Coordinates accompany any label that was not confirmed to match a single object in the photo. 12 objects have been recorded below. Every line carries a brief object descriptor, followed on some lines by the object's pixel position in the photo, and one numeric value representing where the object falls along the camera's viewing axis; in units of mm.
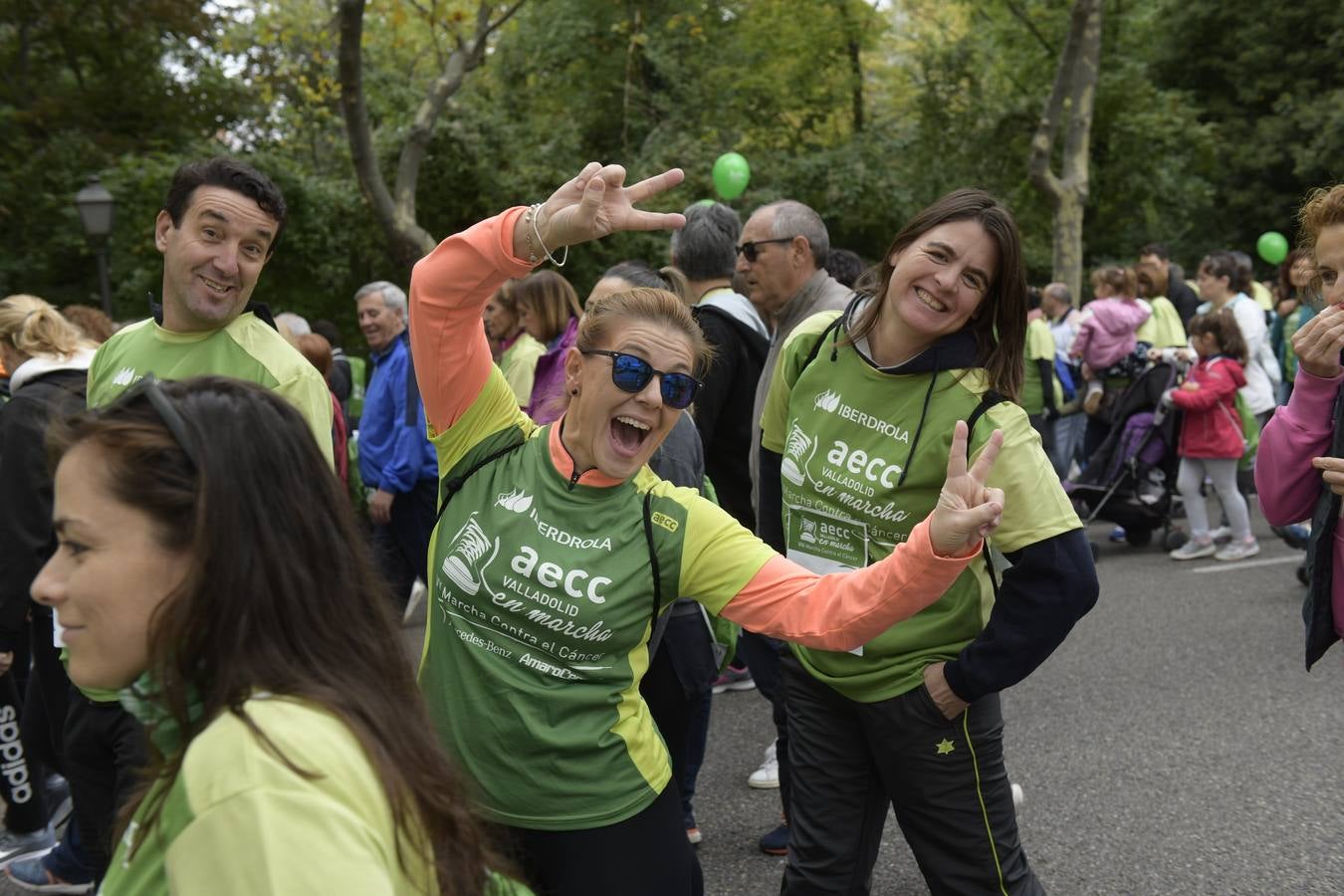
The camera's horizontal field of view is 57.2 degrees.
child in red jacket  8609
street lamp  12945
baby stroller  9102
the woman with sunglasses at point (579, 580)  2275
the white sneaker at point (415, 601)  7348
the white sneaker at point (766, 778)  4875
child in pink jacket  9805
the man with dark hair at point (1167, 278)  10336
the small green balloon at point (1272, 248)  15469
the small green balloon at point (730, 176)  10258
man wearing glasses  4547
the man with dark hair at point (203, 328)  3004
